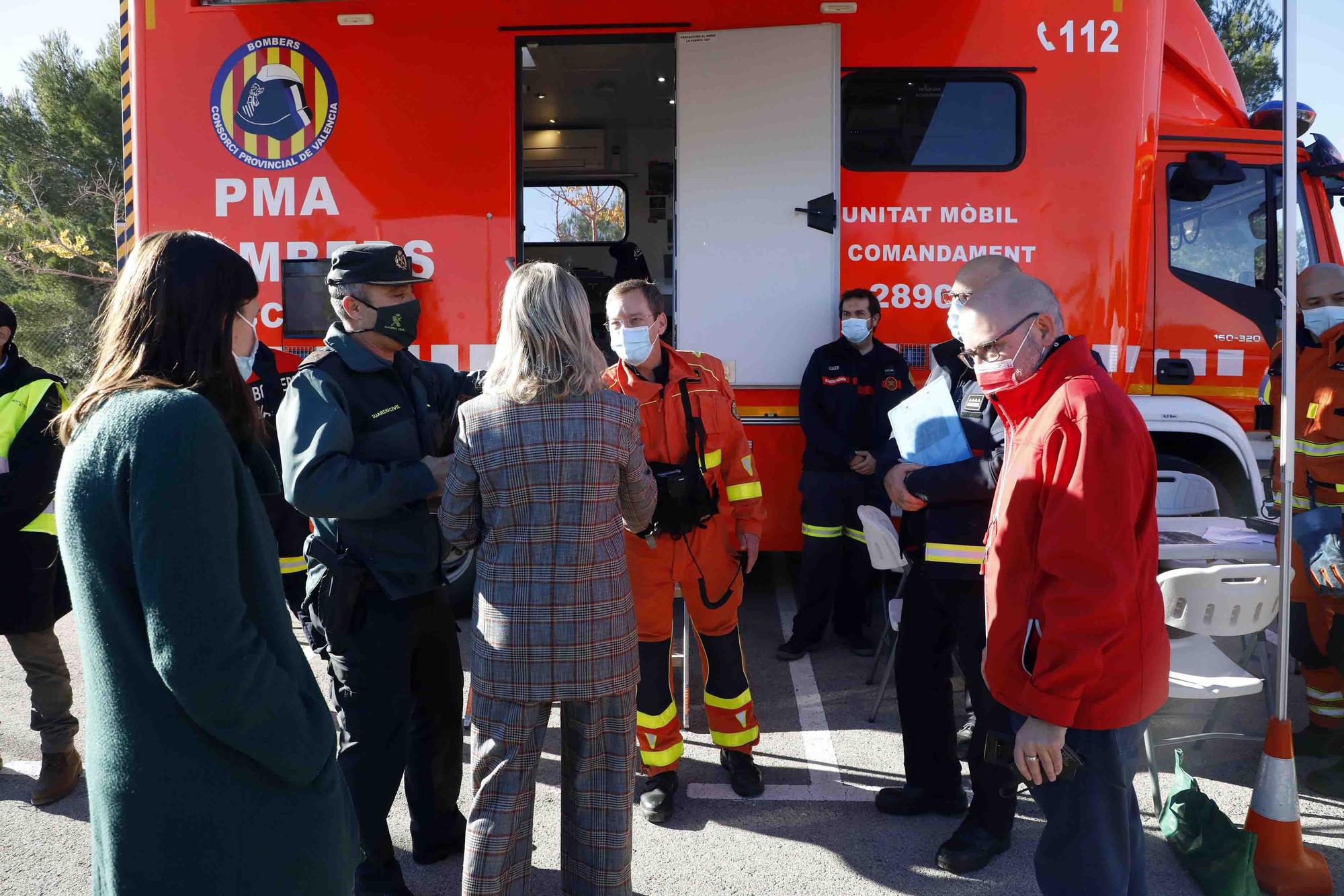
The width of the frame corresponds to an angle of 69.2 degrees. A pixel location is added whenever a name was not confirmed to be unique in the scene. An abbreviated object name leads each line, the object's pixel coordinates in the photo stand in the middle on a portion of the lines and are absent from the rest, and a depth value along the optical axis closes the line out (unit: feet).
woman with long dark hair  4.16
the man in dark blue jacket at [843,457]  14.58
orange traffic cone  8.84
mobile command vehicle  14.46
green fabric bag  8.69
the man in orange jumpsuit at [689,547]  10.64
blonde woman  7.47
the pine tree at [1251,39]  52.08
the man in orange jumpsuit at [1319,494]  11.58
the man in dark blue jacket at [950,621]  9.37
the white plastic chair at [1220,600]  10.16
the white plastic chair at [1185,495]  15.46
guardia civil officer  7.98
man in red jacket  5.98
